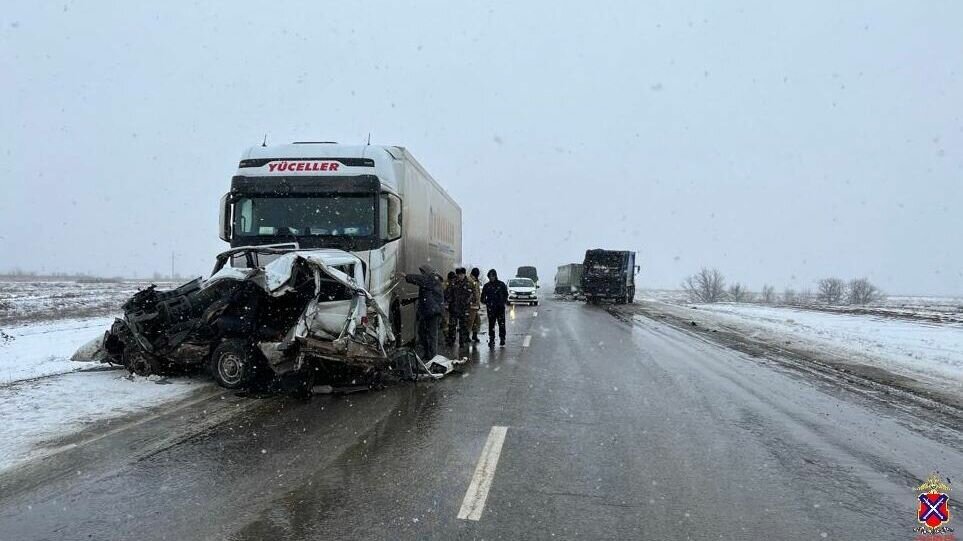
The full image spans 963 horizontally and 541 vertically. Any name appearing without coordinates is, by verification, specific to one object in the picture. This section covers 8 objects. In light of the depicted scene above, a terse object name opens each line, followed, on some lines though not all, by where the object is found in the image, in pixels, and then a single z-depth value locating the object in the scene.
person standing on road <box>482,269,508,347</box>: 13.72
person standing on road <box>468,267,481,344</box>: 13.38
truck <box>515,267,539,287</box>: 60.35
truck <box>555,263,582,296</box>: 48.44
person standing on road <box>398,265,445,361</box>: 10.46
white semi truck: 9.43
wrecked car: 7.50
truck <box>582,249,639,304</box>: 36.06
